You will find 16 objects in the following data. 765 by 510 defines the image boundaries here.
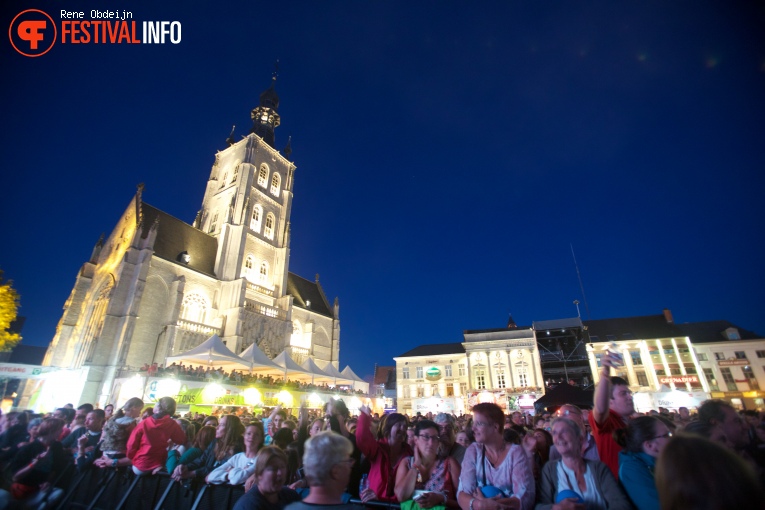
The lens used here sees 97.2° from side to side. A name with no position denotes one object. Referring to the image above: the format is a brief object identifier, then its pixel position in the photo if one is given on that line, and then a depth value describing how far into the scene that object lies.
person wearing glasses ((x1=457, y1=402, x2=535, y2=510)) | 2.78
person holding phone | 3.19
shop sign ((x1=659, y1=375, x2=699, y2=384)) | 31.05
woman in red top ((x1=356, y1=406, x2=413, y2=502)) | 3.51
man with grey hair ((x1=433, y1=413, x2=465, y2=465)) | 3.95
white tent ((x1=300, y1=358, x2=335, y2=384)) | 23.62
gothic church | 20.67
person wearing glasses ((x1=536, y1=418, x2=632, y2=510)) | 2.51
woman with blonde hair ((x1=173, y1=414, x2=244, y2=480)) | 4.39
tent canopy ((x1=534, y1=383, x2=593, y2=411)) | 10.67
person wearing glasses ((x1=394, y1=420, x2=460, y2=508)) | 3.14
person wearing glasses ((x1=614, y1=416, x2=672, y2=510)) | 2.46
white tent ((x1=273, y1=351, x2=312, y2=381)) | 20.96
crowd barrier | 4.01
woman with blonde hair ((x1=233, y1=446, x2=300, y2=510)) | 2.92
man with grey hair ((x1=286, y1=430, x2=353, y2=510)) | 2.13
